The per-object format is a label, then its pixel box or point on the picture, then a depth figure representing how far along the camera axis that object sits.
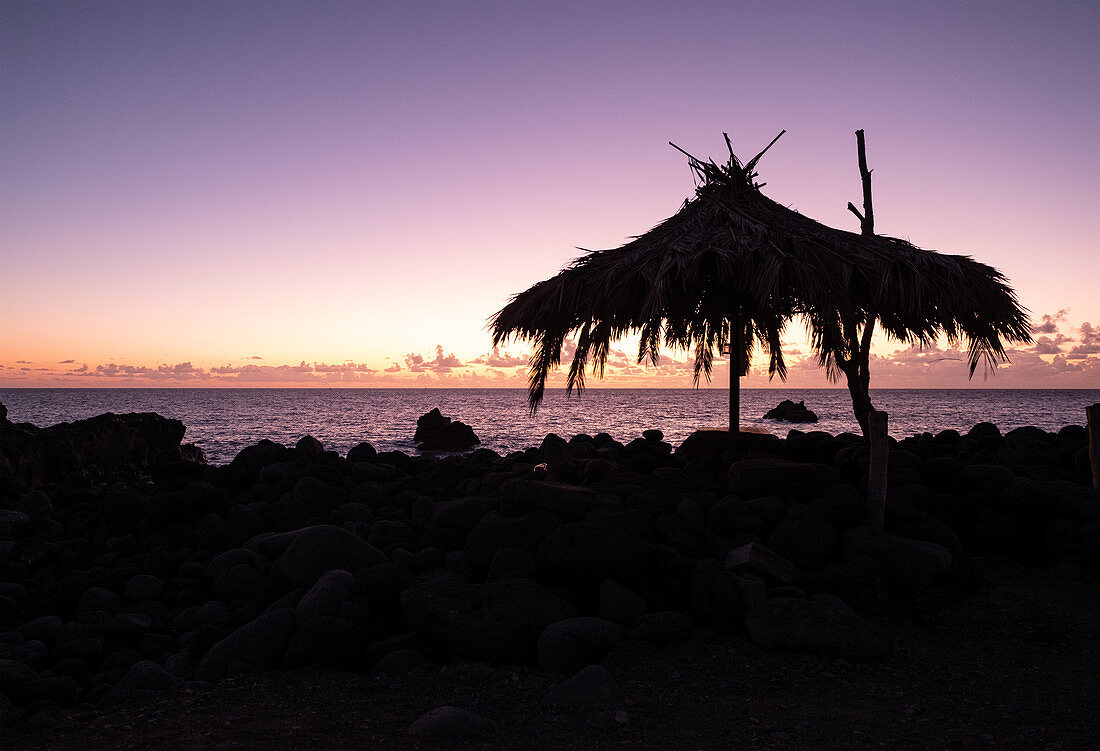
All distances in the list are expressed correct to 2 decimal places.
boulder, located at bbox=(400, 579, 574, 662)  5.18
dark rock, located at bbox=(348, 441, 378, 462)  12.62
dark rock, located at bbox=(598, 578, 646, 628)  5.57
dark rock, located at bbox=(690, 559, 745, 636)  5.45
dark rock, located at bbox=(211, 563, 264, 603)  6.85
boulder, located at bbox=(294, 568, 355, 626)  5.62
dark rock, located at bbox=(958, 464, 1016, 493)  7.70
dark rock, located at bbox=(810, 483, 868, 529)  6.65
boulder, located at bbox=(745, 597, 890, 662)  5.00
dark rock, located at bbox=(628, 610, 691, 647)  5.29
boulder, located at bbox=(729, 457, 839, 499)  7.32
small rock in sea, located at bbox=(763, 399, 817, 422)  59.64
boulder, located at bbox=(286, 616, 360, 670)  5.21
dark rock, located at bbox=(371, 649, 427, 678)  5.08
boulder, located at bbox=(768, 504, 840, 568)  6.39
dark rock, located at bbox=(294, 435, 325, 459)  12.84
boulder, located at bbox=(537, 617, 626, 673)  5.04
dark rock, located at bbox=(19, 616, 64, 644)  6.11
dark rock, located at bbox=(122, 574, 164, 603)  7.22
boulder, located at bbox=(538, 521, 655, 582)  5.91
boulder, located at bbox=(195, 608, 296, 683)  5.29
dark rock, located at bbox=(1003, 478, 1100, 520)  6.95
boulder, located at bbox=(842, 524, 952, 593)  6.06
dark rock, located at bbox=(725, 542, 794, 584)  6.00
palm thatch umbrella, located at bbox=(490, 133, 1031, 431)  7.72
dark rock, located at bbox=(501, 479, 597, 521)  7.07
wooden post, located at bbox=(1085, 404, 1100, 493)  7.41
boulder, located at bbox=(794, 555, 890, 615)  5.82
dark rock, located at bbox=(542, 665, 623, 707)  4.47
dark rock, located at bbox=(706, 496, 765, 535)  6.79
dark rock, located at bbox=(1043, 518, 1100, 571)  6.71
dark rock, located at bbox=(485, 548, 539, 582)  6.06
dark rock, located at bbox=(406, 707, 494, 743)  3.97
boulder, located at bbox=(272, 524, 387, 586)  6.59
